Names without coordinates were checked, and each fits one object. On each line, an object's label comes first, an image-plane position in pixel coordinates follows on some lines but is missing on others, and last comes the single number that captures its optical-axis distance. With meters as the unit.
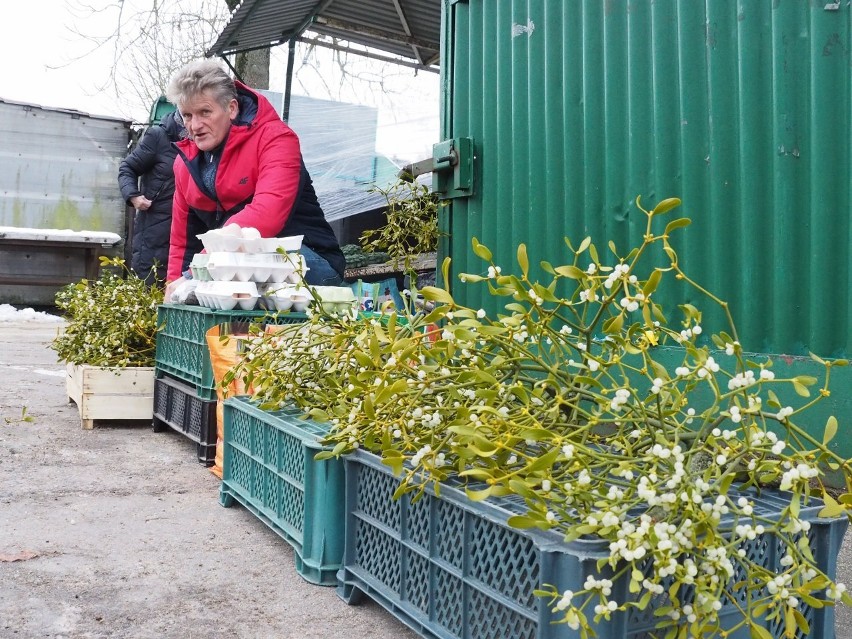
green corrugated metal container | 2.76
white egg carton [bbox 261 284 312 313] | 3.68
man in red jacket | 4.23
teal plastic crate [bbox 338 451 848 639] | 1.35
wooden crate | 4.41
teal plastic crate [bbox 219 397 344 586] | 2.16
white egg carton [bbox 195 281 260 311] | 3.55
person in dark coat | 6.93
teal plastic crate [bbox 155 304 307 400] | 3.61
